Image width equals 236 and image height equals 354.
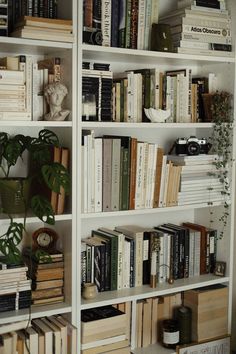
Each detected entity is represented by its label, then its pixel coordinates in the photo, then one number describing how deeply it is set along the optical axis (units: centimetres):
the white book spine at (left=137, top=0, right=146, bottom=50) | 248
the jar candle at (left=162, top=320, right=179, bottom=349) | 265
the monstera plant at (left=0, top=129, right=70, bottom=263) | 207
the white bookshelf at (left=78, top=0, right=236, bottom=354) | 239
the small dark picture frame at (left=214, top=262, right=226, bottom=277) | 279
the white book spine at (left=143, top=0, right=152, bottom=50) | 250
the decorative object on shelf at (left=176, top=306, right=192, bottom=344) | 268
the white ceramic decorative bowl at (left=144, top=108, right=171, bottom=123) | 249
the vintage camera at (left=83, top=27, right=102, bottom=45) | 230
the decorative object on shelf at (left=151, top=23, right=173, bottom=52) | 246
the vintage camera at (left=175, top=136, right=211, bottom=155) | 266
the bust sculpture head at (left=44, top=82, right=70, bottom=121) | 218
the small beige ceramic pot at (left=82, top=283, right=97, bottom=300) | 240
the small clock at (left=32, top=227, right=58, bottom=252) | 240
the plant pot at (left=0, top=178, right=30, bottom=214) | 214
